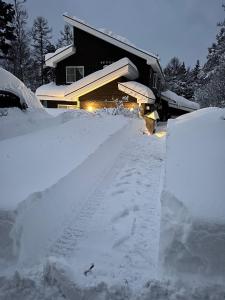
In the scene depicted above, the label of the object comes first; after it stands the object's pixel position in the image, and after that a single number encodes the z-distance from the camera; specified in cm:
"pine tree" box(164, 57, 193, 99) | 3130
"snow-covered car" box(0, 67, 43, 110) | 666
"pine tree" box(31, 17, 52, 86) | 2665
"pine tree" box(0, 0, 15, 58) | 2066
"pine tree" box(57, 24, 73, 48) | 2847
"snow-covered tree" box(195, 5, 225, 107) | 1321
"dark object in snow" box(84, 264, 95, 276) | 250
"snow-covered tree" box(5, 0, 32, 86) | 2357
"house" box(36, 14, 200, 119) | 1548
